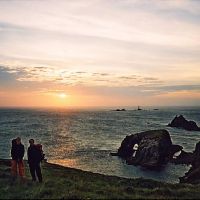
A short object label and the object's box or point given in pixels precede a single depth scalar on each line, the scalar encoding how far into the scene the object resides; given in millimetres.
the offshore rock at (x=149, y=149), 61403
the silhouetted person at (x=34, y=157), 20562
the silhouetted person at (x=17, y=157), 21084
